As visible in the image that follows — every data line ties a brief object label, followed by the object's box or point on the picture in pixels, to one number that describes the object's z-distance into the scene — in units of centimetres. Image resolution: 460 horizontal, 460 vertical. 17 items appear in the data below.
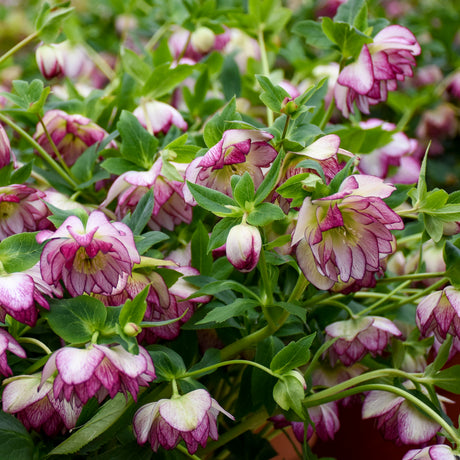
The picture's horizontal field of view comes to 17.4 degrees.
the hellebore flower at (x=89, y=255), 90
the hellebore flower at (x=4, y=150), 100
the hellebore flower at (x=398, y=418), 98
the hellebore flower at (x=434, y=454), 92
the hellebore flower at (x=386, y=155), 116
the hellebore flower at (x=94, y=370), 87
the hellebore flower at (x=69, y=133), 108
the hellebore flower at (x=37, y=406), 92
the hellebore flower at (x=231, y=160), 92
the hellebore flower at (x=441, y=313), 94
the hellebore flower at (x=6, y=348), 89
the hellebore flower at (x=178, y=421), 91
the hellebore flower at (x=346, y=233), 90
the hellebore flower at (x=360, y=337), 100
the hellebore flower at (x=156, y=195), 99
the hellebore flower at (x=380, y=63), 102
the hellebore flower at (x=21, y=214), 99
